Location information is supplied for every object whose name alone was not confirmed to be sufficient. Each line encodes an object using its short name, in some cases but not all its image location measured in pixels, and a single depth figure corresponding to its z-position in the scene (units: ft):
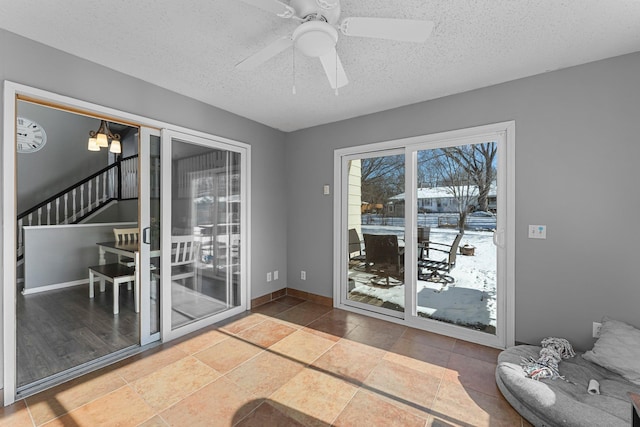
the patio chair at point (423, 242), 10.14
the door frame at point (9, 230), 6.07
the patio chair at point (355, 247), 11.96
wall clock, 16.37
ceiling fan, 4.51
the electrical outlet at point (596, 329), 7.22
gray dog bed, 4.99
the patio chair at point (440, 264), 9.70
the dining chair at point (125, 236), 14.24
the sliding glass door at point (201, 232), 9.31
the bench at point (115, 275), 11.03
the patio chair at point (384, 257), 10.90
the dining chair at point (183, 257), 9.41
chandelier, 12.83
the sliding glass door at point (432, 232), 8.78
